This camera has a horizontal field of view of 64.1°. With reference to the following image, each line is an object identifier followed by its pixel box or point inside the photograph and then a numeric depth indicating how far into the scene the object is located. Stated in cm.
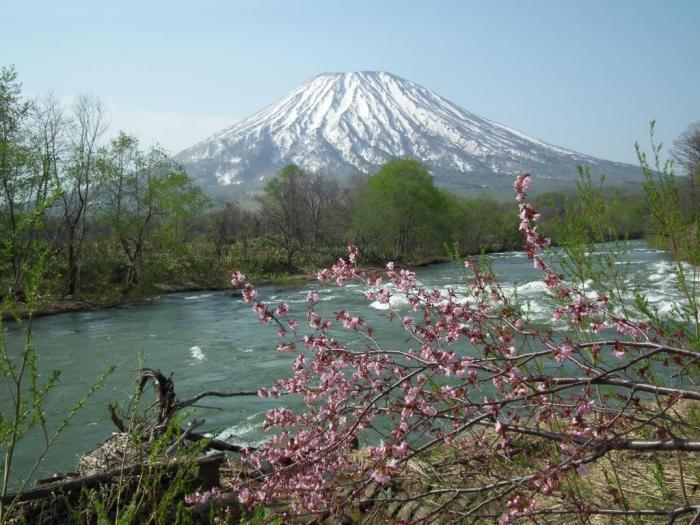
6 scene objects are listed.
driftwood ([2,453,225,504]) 339
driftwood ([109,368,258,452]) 486
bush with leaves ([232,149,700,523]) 215
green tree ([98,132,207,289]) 2742
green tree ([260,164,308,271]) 4138
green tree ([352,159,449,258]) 4344
